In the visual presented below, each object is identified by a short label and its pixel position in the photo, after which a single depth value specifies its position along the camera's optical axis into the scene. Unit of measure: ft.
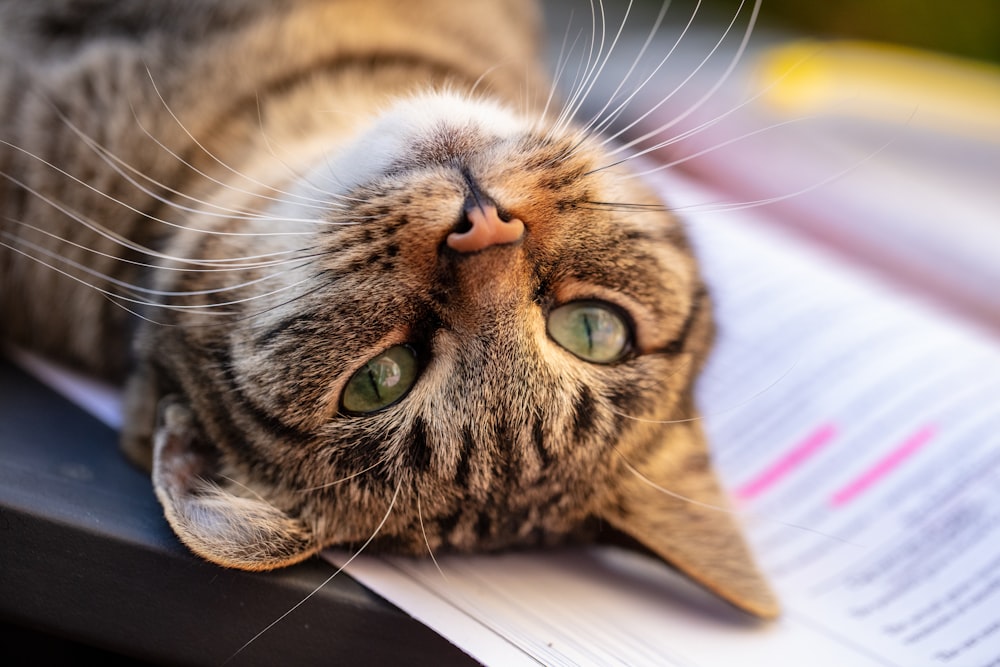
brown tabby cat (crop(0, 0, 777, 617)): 0.98
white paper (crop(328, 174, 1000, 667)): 1.00
